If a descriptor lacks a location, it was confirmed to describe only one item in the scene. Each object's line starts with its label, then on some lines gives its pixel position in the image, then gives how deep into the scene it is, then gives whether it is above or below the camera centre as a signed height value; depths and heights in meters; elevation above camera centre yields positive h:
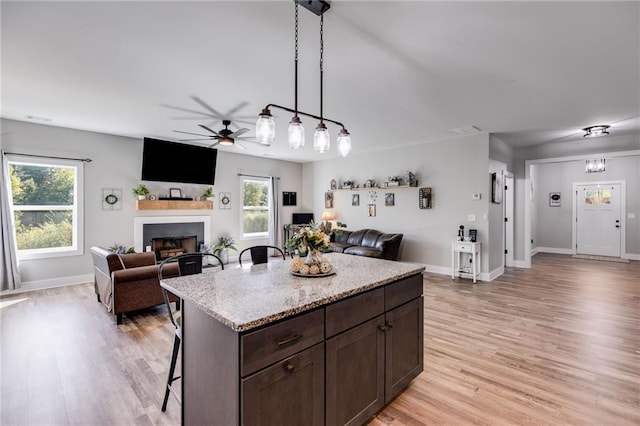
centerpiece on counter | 2.16 -0.28
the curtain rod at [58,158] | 4.89 +0.91
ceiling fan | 4.55 +1.13
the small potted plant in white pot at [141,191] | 6.01 +0.38
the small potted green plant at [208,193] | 7.04 +0.40
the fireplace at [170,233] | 6.22 -0.50
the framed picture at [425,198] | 6.41 +0.26
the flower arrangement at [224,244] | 7.20 -0.81
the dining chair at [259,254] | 3.14 -0.46
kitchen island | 1.39 -0.72
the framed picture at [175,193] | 6.64 +0.38
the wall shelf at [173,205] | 6.11 +0.12
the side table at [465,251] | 5.59 -0.86
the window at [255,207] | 8.06 +0.09
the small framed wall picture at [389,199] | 7.08 +0.27
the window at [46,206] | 5.05 +0.08
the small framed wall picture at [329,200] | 8.45 +0.29
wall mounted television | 5.96 +1.00
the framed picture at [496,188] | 5.87 +0.44
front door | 7.89 -0.25
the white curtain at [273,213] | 8.39 -0.07
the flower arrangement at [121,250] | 4.83 -0.64
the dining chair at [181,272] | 2.14 -0.56
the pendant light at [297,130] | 2.07 +0.59
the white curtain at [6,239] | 4.76 -0.45
